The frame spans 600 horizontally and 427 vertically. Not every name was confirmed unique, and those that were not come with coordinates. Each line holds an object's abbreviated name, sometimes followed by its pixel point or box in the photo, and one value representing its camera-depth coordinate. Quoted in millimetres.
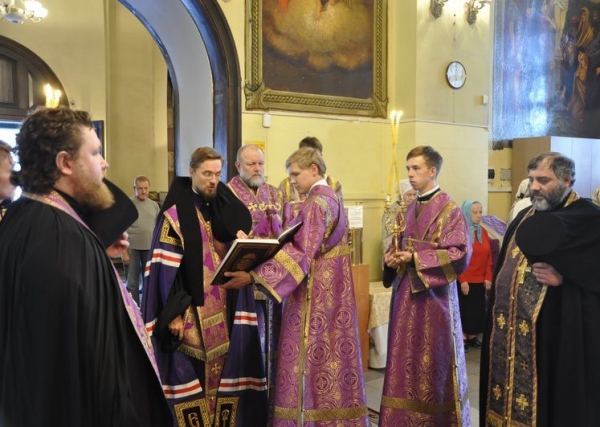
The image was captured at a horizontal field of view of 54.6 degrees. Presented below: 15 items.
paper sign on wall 5898
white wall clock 7633
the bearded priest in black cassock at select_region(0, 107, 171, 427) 1617
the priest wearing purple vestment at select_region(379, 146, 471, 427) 3410
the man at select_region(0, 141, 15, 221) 3234
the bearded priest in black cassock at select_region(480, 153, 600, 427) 2607
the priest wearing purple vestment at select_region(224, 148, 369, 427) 3129
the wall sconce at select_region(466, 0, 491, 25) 7746
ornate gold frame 6410
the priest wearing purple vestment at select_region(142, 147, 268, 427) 3207
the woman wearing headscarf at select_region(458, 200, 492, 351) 6328
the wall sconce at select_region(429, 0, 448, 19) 7352
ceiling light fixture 6523
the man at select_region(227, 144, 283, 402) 4441
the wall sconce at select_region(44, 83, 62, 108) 9953
